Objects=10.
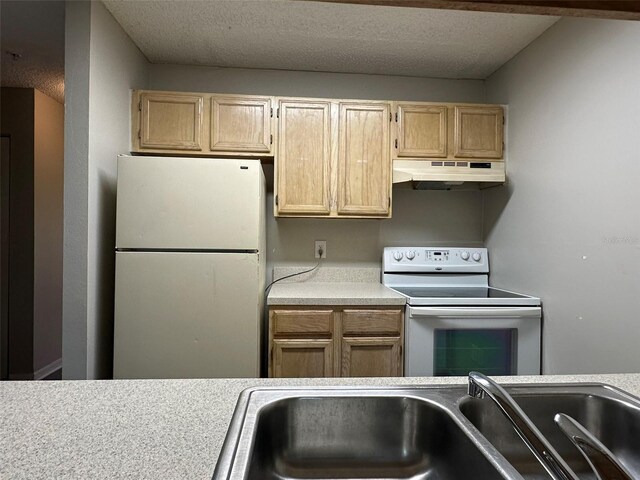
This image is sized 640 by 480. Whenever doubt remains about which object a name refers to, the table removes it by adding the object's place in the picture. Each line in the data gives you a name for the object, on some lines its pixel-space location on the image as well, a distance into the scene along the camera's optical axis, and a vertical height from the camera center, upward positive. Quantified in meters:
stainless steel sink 0.72 -0.39
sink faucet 0.49 -0.29
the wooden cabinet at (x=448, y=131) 2.43 +0.72
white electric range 2.05 -0.54
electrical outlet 2.72 -0.08
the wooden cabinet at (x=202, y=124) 2.29 +0.70
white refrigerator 1.90 -0.17
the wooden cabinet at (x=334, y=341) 2.12 -0.60
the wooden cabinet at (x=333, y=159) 2.36 +0.51
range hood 2.36 +0.44
